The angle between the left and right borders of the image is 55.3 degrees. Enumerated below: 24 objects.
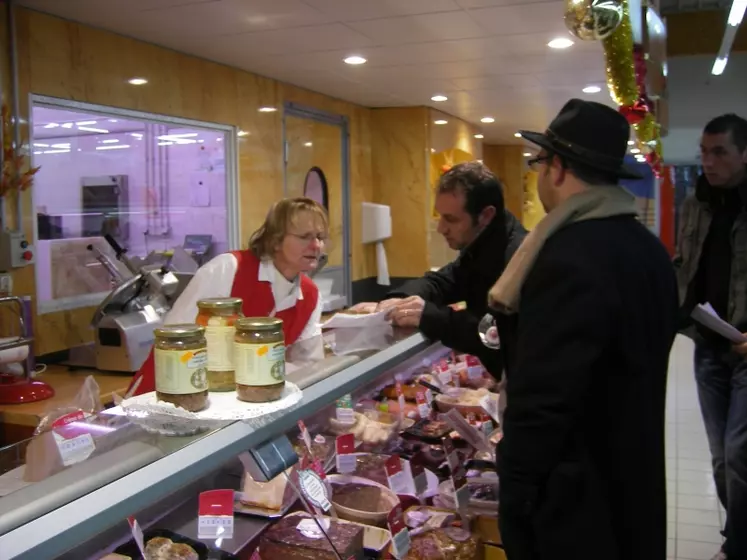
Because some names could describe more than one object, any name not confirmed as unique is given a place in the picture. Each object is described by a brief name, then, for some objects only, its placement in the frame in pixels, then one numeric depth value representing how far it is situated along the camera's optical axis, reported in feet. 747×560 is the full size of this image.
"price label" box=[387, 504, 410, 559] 6.11
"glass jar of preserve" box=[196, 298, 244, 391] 5.09
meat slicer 13.69
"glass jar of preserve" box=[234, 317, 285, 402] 4.77
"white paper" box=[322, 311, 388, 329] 8.15
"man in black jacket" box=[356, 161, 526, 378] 8.02
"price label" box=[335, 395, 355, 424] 7.84
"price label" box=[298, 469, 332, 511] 5.98
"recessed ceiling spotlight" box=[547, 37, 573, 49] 16.89
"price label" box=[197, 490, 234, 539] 5.23
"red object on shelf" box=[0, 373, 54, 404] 12.09
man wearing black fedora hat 5.19
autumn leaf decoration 12.92
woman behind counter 9.04
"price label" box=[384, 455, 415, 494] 7.14
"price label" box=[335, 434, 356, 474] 7.13
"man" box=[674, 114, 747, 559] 10.62
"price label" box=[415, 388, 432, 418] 9.41
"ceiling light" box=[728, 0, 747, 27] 10.67
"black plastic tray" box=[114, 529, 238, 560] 5.10
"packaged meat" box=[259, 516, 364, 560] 5.67
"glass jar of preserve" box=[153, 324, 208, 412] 4.48
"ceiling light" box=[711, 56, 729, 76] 15.77
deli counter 3.78
